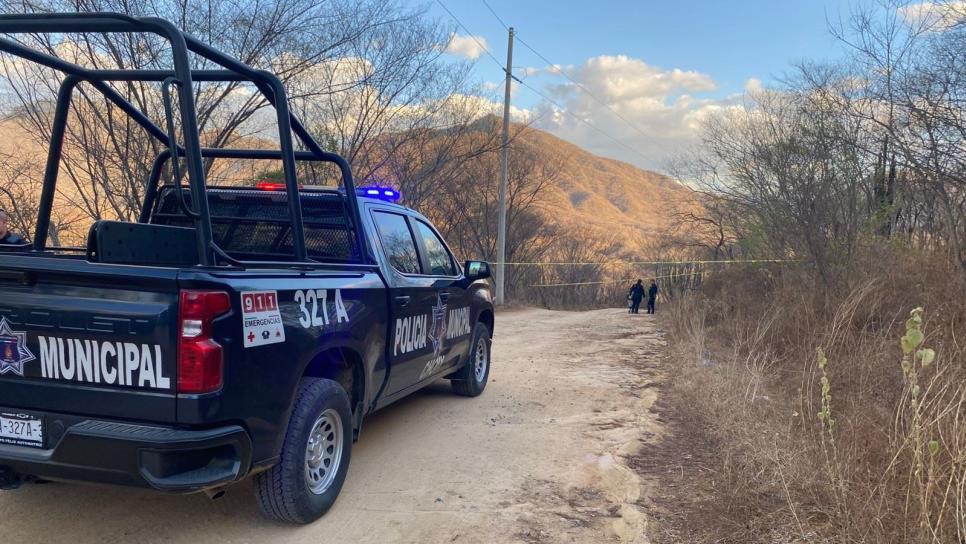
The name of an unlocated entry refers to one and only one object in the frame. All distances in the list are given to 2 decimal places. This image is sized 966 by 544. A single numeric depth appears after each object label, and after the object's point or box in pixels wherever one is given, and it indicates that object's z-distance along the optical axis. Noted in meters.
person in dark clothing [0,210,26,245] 5.28
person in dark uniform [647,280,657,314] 25.03
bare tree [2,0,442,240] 9.47
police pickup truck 2.63
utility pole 22.30
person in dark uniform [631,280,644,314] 25.88
